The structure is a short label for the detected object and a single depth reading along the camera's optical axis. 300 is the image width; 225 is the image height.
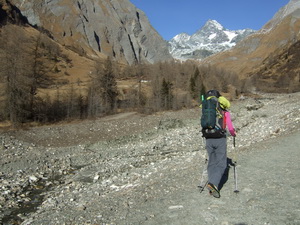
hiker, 8.30
